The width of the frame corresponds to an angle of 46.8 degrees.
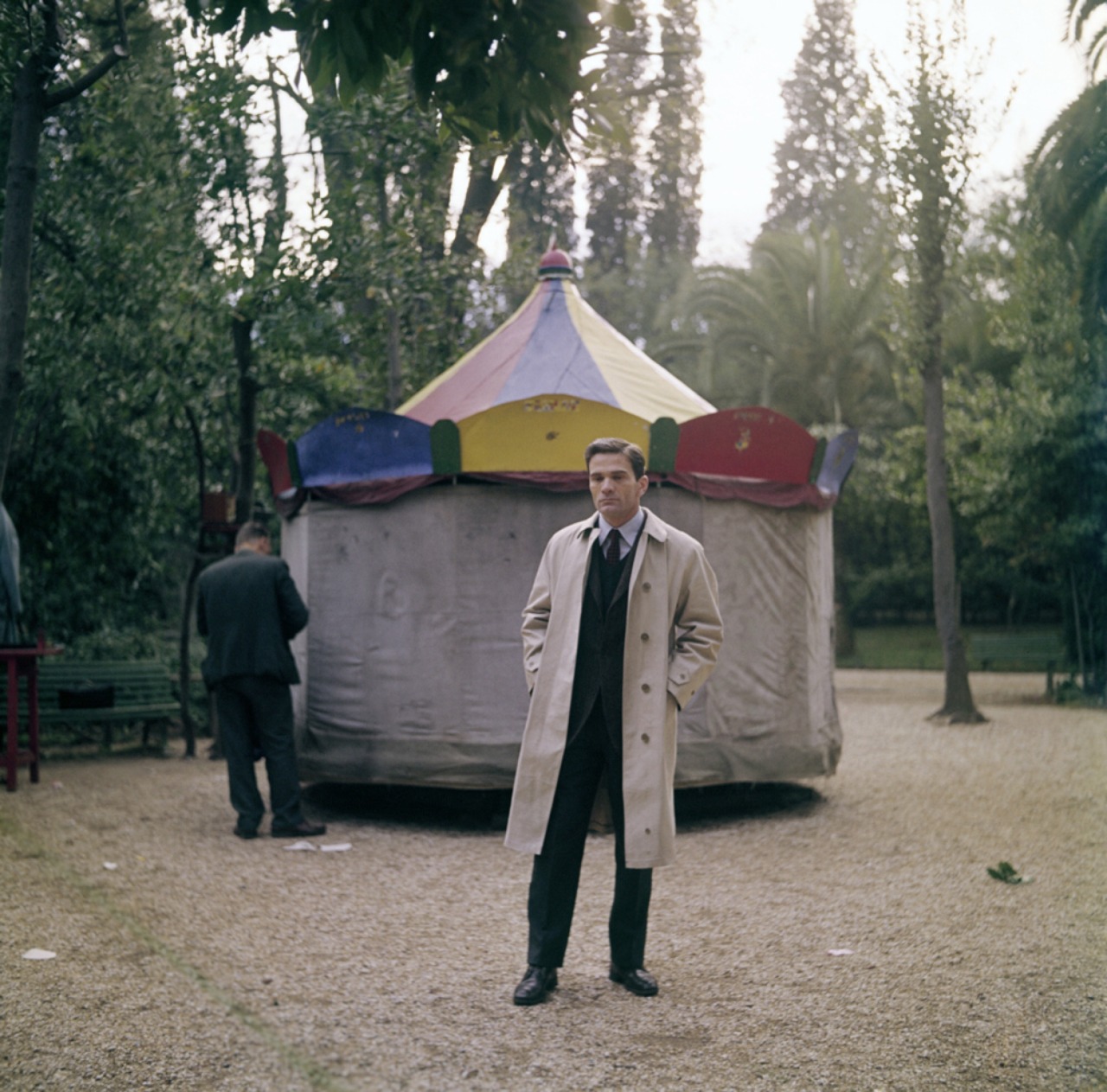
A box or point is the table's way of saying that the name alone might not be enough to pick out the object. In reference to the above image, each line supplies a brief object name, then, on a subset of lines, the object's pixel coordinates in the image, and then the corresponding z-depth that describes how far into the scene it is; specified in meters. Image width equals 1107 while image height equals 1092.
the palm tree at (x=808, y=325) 25.89
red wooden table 9.23
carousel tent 8.30
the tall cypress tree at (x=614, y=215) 33.71
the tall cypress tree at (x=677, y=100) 16.02
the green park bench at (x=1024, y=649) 18.21
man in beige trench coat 4.54
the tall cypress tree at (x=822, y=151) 35.28
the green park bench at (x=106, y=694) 11.94
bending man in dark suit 8.03
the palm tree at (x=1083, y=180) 14.99
